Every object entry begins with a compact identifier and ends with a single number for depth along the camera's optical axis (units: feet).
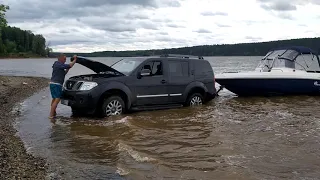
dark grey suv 35.50
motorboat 55.57
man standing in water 36.42
